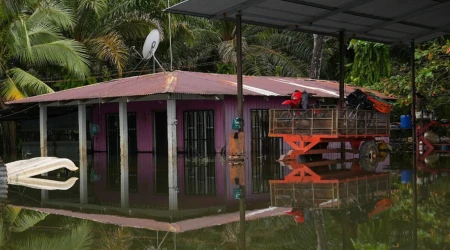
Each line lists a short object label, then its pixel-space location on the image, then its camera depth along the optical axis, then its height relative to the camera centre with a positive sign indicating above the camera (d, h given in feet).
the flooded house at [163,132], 45.24 -0.49
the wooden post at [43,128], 76.83 +0.31
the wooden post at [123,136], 65.26 -0.82
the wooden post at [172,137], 58.54 -0.94
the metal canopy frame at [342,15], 52.70 +10.15
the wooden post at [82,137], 66.72 -0.89
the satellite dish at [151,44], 73.51 +10.02
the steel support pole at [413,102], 67.67 +2.33
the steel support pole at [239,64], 55.31 +5.67
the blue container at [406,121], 73.20 +0.28
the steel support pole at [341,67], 64.39 +6.01
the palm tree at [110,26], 93.66 +16.52
